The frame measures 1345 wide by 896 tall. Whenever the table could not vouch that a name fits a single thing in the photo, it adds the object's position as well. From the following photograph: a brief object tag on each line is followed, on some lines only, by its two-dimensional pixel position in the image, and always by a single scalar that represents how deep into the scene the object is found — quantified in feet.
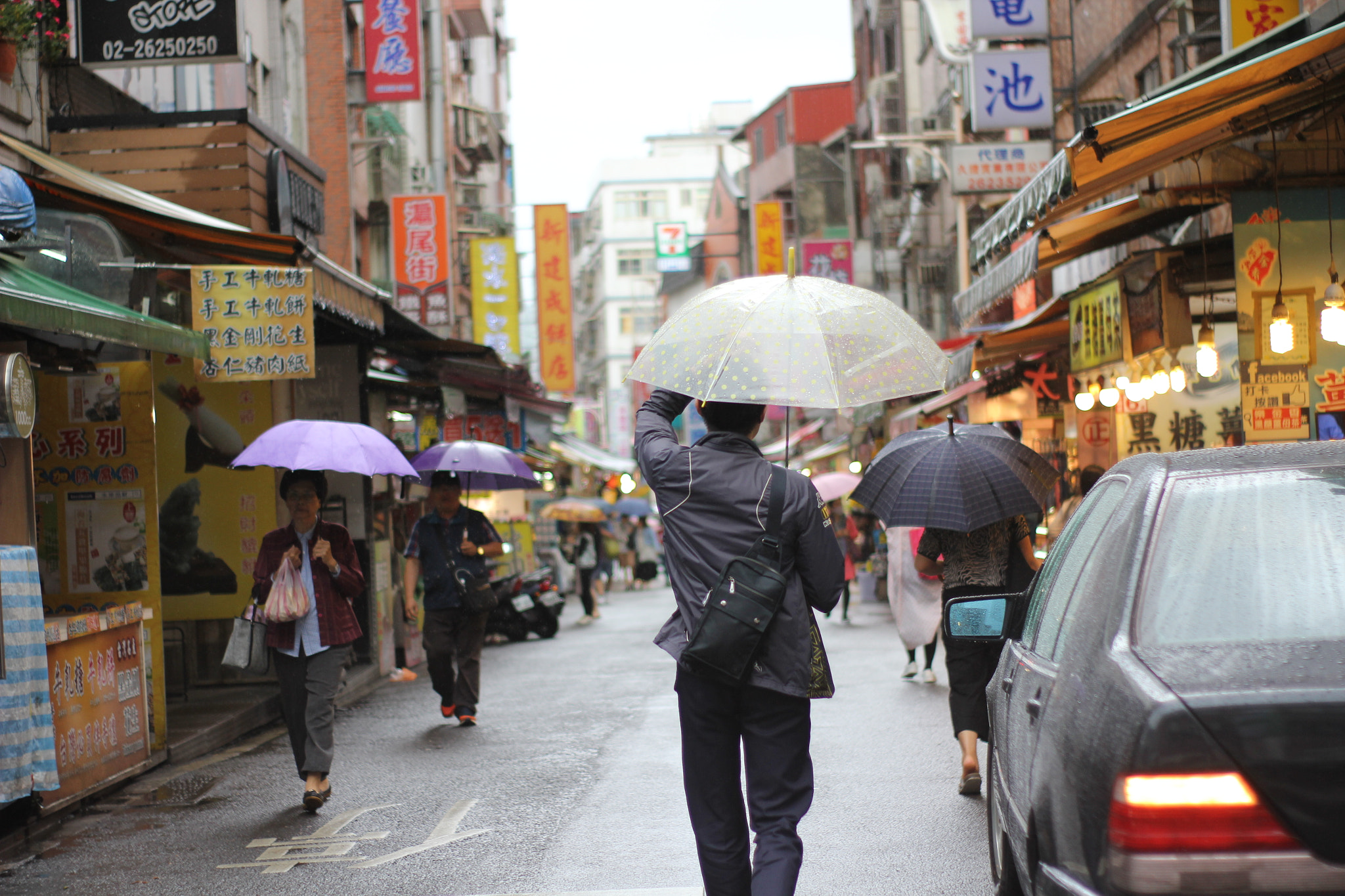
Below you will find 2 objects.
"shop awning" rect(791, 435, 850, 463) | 123.85
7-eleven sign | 241.96
